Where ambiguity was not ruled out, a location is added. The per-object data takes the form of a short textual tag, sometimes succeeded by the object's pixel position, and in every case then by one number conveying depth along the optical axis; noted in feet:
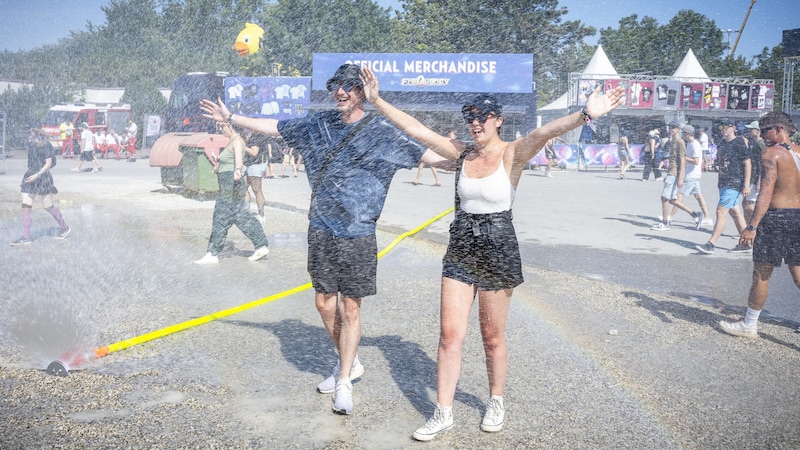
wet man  12.84
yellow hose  15.18
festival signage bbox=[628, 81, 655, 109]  105.40
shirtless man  17.92
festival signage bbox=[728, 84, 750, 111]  112.06
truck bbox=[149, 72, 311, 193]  50.62
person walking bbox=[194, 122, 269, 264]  27.09
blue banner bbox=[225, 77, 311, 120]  100.78
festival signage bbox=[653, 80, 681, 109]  107.55
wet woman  11.76
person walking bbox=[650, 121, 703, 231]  37.42
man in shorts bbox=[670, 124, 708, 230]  37.52
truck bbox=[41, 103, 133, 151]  122.42
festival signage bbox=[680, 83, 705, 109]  109.50
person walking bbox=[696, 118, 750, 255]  31.09
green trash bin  50.24
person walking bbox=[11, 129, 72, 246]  31.14
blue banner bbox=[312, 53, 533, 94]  96.99
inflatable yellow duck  72.54
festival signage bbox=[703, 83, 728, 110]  110.22
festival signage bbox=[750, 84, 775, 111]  111.65
